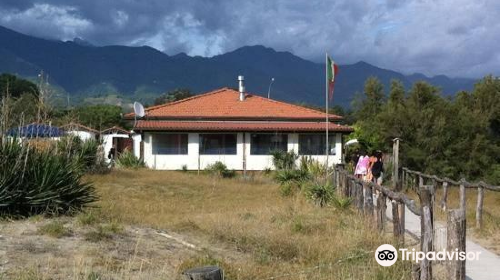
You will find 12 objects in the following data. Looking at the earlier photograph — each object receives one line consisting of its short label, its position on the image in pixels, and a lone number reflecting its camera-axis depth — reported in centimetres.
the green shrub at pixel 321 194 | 1528
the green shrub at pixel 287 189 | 1906
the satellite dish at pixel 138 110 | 3275
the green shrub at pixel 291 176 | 2062
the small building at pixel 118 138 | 4593
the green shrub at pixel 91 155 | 2355
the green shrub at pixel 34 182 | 1023
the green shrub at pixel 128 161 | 3080
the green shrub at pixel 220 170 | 3091
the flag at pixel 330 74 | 2436
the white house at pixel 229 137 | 3319
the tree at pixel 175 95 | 9388
